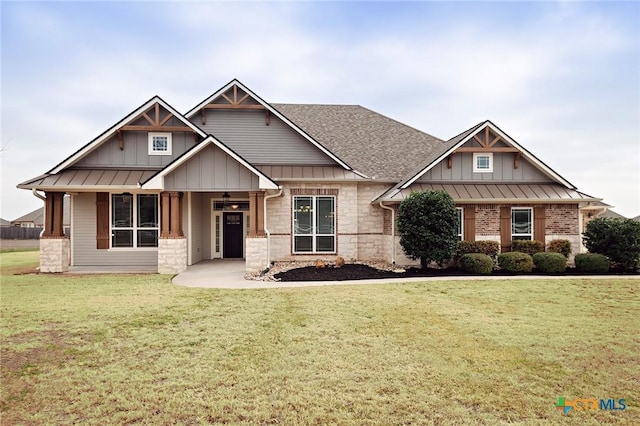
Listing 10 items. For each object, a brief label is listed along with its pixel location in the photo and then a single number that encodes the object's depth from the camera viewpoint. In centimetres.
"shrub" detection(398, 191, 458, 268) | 1348
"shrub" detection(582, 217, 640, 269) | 1407
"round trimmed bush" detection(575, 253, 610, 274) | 1388
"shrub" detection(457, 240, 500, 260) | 1487
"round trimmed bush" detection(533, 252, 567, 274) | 1395
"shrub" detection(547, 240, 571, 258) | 1538
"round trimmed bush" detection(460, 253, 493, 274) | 1372
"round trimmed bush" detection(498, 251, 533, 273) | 1407
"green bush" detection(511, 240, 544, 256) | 1523
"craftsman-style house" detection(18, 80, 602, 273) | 1383
